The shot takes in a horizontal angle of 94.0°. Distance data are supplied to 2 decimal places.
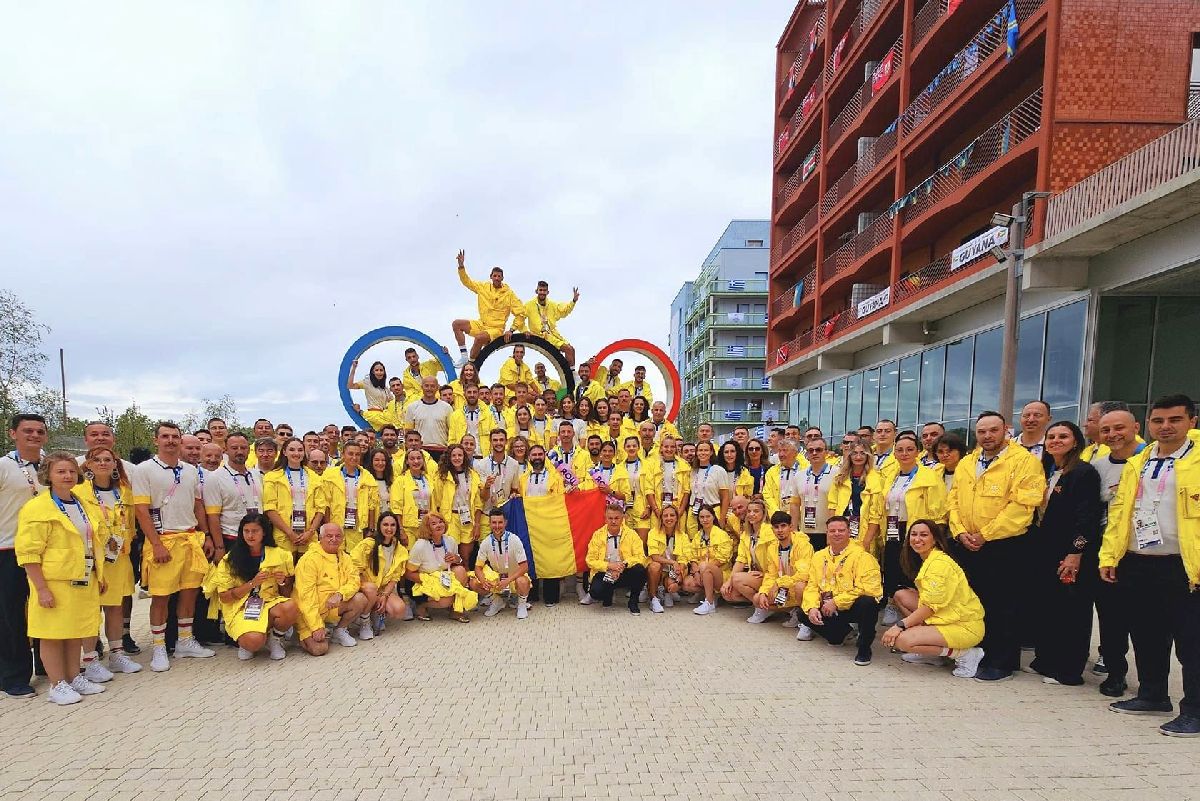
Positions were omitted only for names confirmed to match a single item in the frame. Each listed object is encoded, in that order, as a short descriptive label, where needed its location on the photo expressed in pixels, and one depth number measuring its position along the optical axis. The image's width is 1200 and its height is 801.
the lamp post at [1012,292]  10.55
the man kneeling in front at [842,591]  4.88
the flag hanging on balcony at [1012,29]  12.93
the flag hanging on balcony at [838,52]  22.17
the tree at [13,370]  16.28
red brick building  11.86
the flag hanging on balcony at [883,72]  18.81
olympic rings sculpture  9.83
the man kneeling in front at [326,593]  4.98
